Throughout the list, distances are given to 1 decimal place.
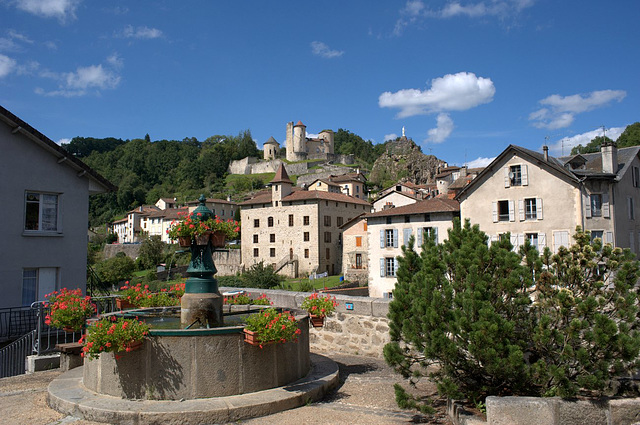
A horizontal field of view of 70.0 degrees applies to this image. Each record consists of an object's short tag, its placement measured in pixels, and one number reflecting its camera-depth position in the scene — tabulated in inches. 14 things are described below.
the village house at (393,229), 1498.5
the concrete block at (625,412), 200.5
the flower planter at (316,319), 360.9
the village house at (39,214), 588.1
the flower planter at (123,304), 406.9
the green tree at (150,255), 2764.3
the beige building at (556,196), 1205.1
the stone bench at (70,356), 363.3
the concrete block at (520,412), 206.4
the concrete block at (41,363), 391.2
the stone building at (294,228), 2423.4
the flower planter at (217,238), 339.4
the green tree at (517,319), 203.8
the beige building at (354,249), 2075.5
